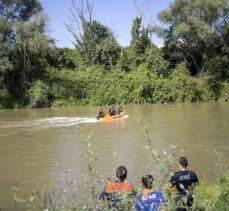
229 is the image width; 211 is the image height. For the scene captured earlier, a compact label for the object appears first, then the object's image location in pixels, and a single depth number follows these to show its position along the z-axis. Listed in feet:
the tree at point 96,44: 184.55
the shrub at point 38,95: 152.12
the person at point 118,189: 15.64
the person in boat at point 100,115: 103.81
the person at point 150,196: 20.80
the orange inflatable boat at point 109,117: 103.54
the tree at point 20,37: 145.48
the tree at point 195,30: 160.35
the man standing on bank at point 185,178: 26.91
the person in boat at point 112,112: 105.50
